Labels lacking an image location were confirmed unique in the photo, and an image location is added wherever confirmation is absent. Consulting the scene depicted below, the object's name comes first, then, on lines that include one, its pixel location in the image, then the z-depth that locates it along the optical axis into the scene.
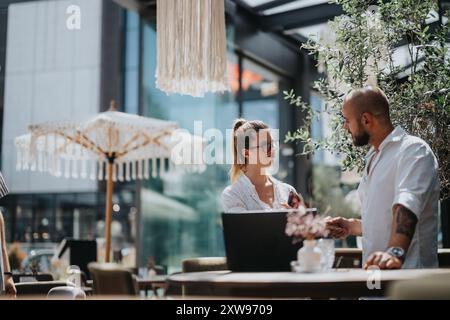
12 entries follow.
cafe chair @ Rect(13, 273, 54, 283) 4.94
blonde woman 3.11
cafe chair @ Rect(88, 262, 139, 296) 2.29
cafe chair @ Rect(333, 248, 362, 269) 4.02
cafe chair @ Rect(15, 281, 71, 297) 3.84
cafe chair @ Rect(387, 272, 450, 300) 1.68
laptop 2.18
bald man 2.49
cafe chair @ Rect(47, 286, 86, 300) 2.89
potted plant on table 2.10
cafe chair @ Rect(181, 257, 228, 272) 3.22
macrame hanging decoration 3.50
